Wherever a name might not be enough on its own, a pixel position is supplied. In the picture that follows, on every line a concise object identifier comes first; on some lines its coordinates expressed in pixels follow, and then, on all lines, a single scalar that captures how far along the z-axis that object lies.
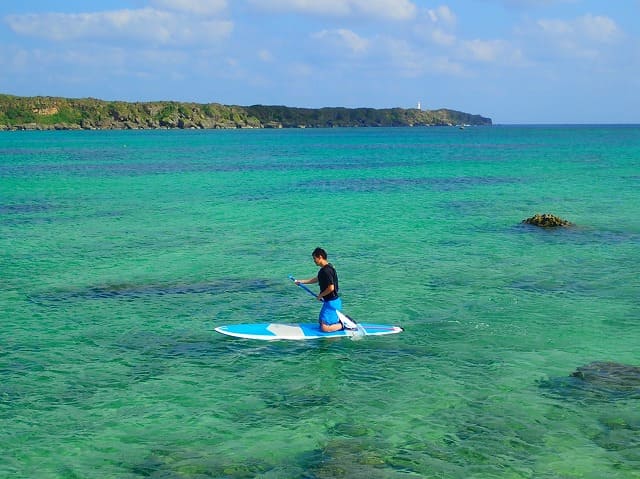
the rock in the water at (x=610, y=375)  13.00
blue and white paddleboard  15.69
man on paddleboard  15.67
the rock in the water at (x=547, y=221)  31.72
